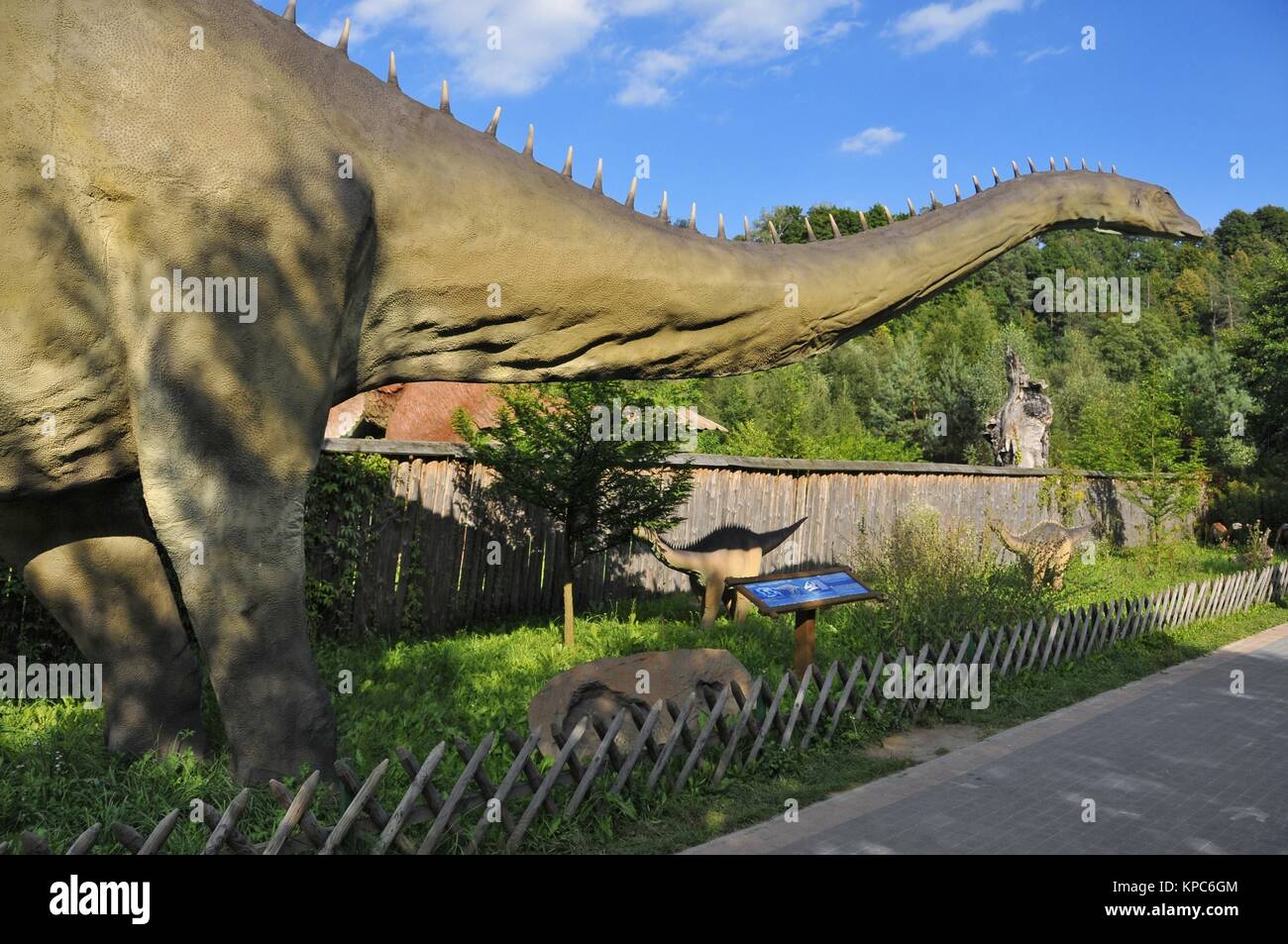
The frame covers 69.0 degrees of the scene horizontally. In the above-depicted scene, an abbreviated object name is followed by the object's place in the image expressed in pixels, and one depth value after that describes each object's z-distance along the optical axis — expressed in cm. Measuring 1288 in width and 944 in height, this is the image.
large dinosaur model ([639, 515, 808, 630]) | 1016
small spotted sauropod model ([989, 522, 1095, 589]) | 1270
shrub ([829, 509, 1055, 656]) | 818
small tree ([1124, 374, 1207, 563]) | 1705
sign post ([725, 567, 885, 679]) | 682
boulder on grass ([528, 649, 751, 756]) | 561
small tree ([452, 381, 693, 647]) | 896
